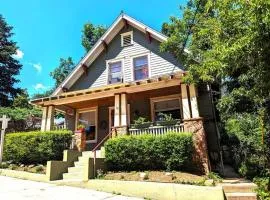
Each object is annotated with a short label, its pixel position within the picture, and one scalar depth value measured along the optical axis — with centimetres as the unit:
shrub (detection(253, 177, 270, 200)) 458
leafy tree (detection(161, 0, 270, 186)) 402
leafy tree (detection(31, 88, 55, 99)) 2446
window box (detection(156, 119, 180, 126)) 688
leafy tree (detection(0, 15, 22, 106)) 1762
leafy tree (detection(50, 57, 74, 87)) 2080
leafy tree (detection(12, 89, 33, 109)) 1601
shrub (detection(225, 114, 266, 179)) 571
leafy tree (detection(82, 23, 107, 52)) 1770
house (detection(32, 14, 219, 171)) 713
